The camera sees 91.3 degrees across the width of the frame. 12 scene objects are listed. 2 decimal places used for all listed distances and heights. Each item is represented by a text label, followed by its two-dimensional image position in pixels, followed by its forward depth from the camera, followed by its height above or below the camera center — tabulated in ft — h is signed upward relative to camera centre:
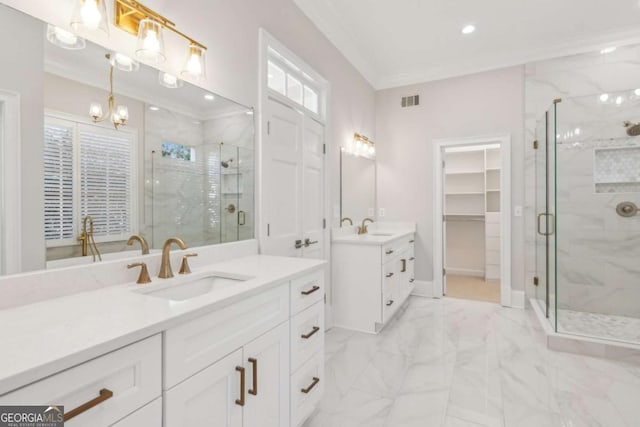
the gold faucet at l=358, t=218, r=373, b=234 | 12.23 -0.56
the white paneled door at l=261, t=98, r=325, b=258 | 7.44 +0.81
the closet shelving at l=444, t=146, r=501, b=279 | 16.61 +0.16
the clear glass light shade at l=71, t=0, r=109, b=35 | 3.84 +2.47
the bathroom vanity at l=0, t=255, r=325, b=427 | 2.29 -1.27
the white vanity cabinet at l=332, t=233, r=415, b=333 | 9.58 -2.19
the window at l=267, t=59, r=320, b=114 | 8.14 +3.66
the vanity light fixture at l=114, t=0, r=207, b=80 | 4.42 +2.73
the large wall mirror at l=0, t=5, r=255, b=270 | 3.72 +0.91
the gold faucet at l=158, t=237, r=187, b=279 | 4.64 -0.71
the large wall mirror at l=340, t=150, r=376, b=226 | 11.42 +1.07
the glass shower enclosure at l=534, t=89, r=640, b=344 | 10.21 +0.14
